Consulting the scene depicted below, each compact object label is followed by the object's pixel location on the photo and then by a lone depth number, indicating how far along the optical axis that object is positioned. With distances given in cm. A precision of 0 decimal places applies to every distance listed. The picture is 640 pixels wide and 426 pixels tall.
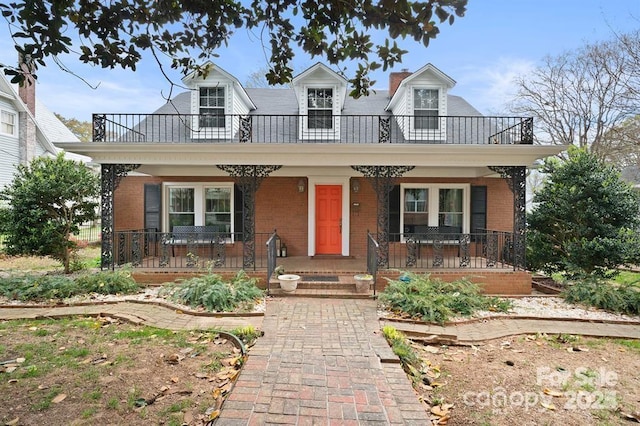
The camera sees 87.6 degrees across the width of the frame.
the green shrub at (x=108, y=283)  736
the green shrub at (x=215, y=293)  632
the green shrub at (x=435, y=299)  614
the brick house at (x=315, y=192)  1027
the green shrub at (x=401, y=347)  443
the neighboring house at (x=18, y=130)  1614
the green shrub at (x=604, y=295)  677
